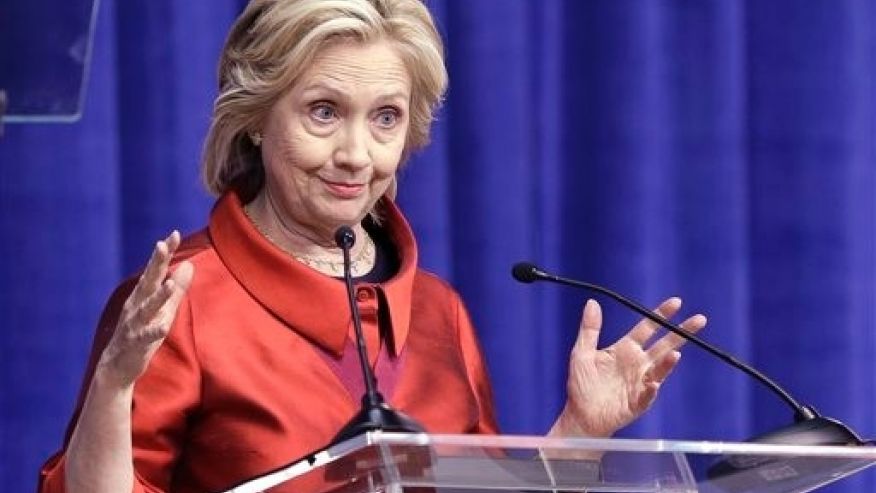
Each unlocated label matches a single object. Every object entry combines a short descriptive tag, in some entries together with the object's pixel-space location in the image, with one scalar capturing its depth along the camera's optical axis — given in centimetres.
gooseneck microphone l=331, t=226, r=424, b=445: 721
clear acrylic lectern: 721
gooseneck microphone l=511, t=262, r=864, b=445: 747
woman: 762
